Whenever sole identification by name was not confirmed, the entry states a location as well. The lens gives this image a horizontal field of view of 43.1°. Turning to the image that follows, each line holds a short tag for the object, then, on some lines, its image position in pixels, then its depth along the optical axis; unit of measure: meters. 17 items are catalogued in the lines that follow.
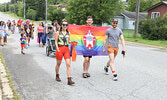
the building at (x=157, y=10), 43.62
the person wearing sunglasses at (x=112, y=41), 6.72
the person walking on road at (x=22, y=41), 11.80
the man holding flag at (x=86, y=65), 6.92
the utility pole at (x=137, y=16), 24.02
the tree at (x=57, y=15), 50.21
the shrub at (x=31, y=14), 74.89
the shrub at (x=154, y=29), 22.31
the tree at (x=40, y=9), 76.22
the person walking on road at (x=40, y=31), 14.90
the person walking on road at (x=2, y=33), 14.54
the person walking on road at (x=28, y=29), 15.38
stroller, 11.00
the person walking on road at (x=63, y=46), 6.18
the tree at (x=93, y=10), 37.81
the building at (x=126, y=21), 56.00
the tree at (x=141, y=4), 80.50
